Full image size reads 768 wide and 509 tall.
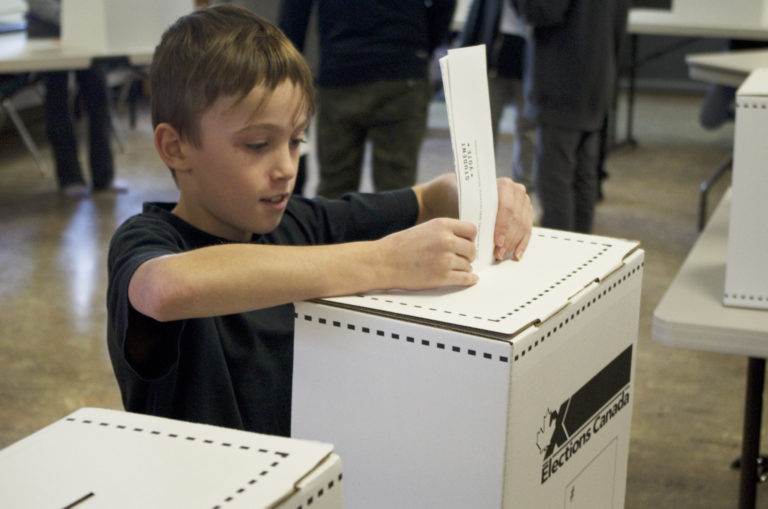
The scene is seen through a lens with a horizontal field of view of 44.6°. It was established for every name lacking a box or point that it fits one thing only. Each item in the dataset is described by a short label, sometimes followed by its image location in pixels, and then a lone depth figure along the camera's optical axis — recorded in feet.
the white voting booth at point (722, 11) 16.01
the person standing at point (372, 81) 8.49
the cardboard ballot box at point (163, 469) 1.96
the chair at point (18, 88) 14.88
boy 2.89
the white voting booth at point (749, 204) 4.34
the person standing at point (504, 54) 10.23
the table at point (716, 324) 4.38
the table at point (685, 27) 15.31
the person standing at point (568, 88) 8.82
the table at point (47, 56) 12.76
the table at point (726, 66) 10.69
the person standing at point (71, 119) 14.60
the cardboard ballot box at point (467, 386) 2.67
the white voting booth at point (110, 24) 13.61
